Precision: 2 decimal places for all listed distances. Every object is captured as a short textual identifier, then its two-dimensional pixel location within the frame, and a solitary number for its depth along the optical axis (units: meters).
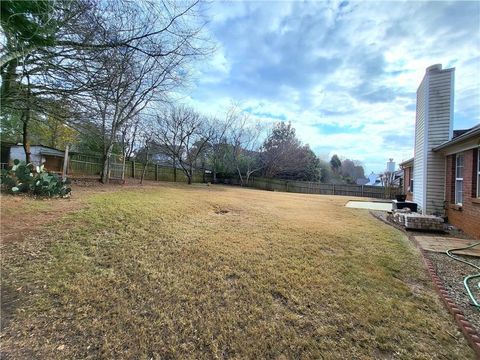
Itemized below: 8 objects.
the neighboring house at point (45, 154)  16.33
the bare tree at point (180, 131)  19.92
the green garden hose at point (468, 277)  2.80
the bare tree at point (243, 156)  27.14
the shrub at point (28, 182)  5.89
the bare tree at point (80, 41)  2.99
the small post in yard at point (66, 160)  8.73
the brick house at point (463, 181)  5.70
